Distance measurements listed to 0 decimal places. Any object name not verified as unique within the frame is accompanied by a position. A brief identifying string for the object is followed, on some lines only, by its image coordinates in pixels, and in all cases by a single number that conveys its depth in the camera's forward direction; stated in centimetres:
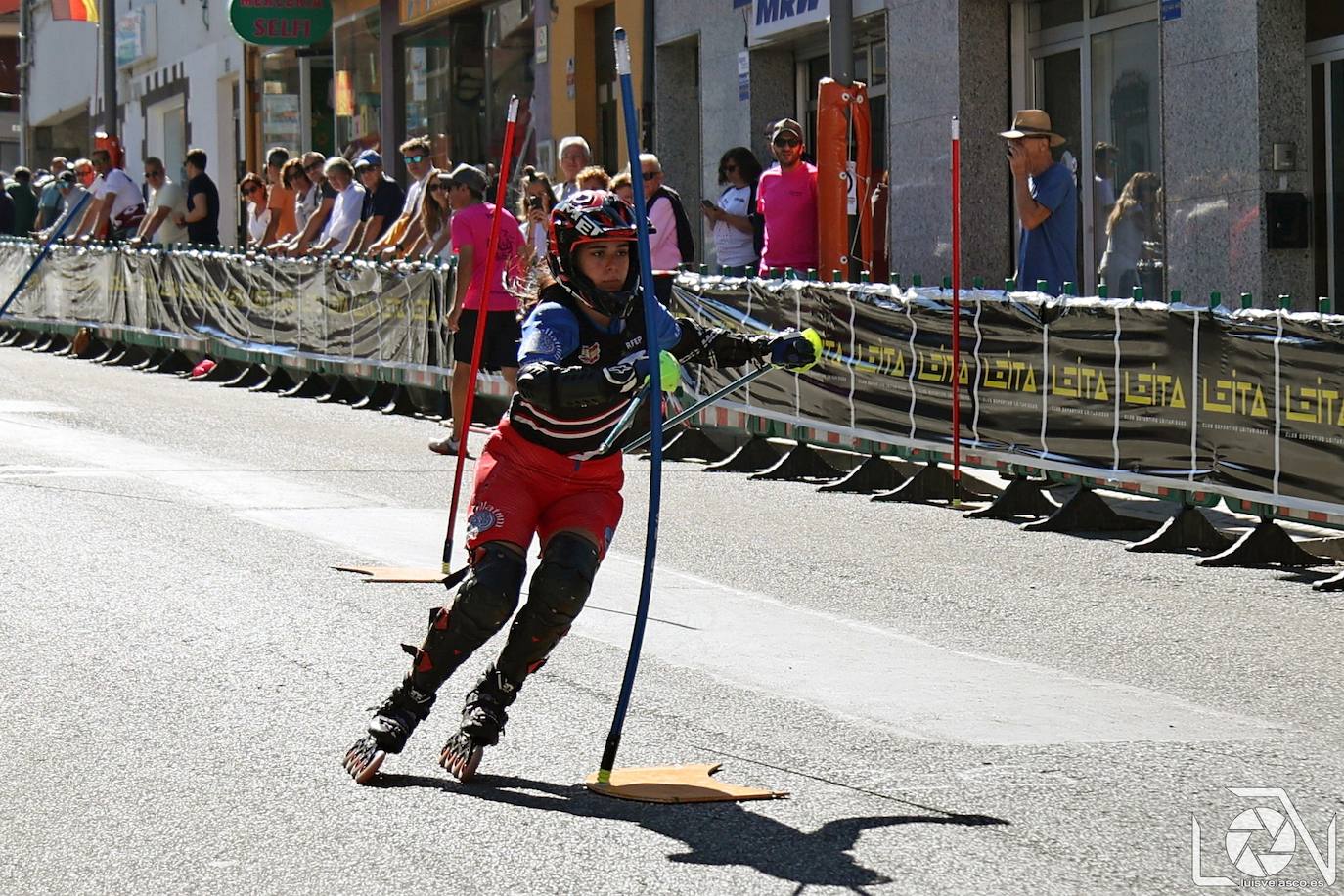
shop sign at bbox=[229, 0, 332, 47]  3155
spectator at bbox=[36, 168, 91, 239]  2692
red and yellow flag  4272
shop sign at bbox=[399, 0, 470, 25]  3085
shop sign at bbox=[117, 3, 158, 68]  4691
